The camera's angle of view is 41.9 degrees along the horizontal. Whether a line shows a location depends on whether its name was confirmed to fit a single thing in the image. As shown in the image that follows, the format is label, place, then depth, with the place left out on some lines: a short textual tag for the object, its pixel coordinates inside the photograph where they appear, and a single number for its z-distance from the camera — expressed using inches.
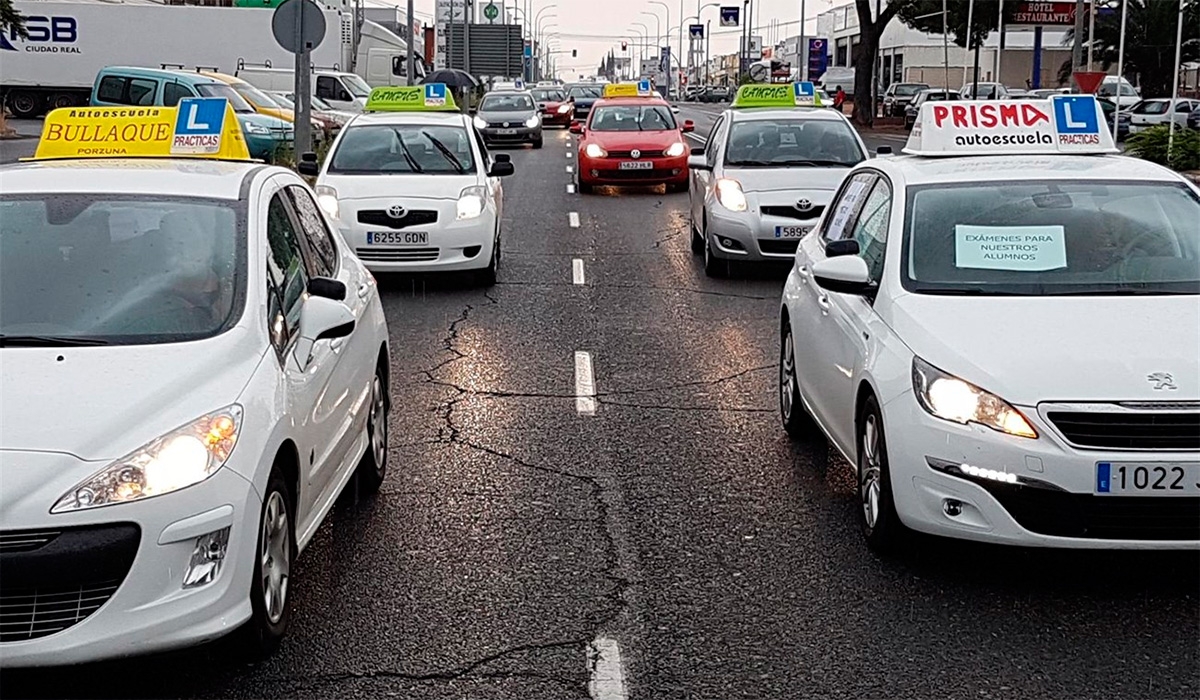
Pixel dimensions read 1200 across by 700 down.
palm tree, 2252.7
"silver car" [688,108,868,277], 557.6
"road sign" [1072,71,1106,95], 1186.6
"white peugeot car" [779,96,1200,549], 200.8
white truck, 1791.3
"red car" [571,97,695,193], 949.8
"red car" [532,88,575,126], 2053.5
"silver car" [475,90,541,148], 1471.5
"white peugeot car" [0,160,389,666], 159.9
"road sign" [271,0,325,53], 620.7
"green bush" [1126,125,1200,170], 1035.3
